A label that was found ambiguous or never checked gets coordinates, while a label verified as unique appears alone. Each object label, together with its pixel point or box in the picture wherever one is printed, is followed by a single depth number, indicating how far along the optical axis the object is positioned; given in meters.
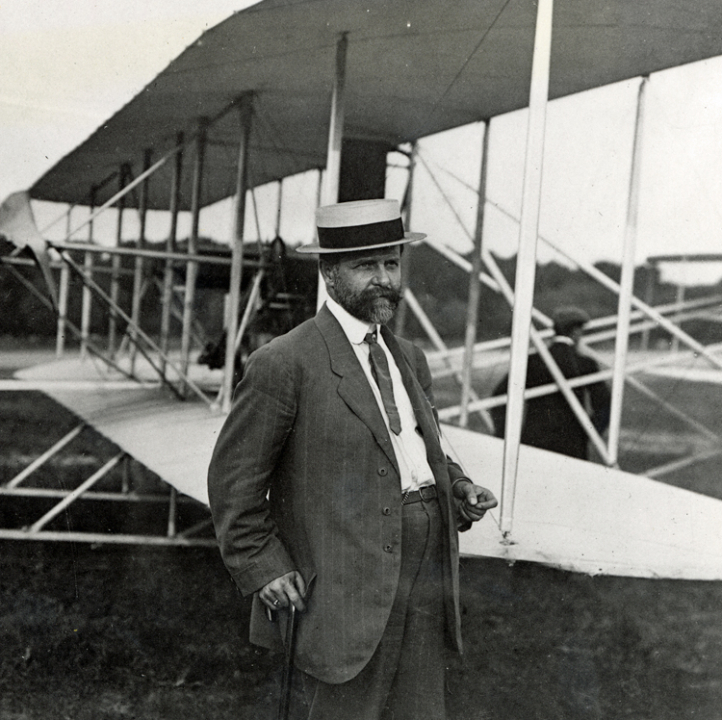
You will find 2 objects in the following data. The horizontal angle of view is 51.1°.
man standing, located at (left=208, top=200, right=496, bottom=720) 2.08
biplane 3.16
